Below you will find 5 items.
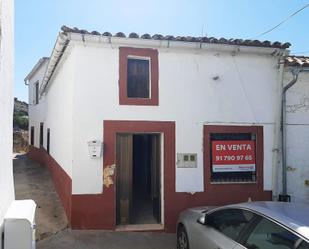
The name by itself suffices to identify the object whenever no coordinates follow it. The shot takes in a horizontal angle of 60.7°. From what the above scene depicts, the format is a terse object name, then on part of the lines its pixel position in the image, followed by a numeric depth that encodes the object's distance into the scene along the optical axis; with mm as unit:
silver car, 2733
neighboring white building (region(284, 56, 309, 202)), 6550
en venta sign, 6362
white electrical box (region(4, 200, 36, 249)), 2685
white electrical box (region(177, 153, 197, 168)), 6218
